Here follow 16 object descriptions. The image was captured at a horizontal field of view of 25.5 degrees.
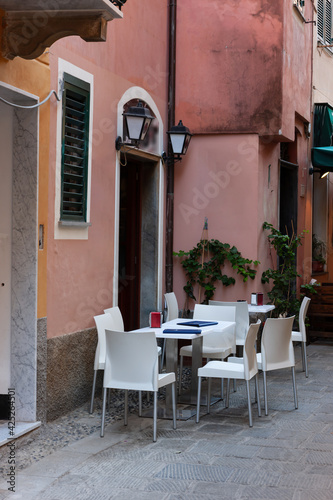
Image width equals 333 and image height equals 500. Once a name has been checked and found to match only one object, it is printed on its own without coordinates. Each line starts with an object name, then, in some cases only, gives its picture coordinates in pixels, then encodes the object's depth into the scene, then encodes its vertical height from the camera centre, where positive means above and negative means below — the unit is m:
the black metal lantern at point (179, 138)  9.69 +1.64
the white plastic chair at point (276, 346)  7.17 -0.83
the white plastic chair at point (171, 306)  9.36 -0.57
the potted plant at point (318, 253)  14.90 +0.21
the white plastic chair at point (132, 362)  6.13 -0.86
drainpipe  10.19 +1.29
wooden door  9.71 +0.21
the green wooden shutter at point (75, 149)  7.20 +1.12
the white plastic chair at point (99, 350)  7.14 -0.88
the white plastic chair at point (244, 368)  6.60 -0.97
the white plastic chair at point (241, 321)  8.71 -0.69
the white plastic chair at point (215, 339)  8.00 -0.85
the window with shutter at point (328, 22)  14.93 +4.98
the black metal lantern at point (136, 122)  8.29 +1.57
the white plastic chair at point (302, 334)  9.36 -0.91
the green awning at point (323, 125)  13.48 +2.56
